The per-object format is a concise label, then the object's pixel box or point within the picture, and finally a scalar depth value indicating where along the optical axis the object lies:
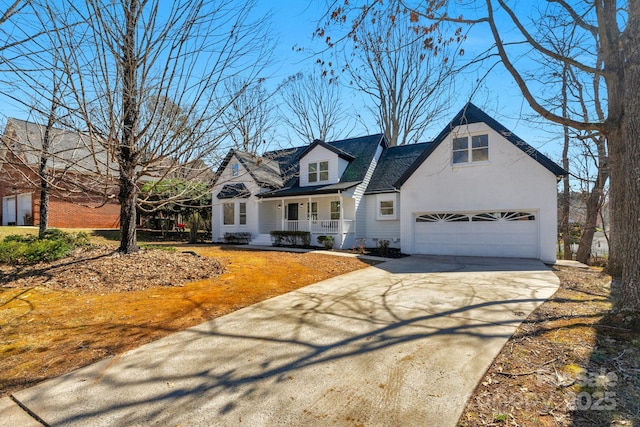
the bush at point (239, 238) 18.94
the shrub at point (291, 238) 17.05
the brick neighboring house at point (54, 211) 10.79
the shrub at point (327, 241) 16.02
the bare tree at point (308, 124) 27.98
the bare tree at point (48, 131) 5.43
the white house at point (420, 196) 12.23
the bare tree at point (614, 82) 4.23
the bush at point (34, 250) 7.62
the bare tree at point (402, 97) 22.70
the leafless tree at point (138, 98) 6.23
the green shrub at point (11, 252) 7.59
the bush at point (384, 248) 14.16
